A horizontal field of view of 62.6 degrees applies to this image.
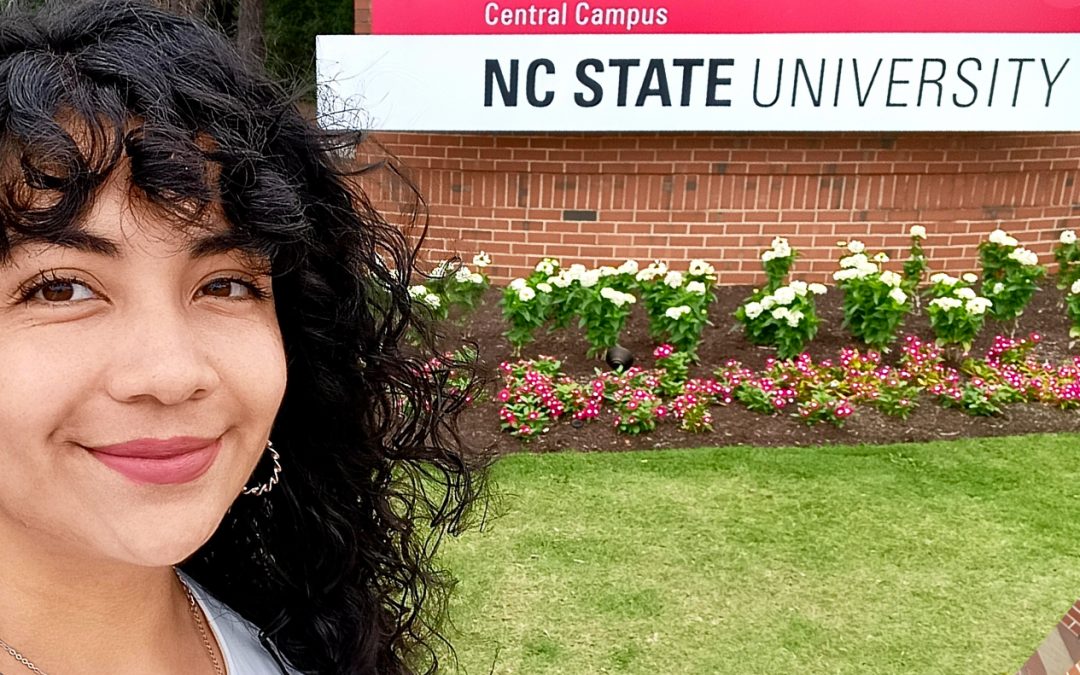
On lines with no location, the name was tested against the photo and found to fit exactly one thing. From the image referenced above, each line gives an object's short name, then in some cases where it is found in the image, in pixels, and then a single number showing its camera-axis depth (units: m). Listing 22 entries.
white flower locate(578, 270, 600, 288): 4.39
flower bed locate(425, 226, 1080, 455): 4.11
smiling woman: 0.82
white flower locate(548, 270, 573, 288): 4.37
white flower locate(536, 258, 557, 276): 4.55
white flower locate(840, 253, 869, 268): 4.69
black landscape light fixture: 4.61
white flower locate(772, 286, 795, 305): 4.42
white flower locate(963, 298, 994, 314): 4.31
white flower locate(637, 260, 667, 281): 4.56
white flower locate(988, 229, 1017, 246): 4.77
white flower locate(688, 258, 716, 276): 4.59
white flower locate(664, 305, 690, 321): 4.33
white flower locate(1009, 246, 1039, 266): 4.61
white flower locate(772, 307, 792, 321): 4.38
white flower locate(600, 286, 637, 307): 4.27
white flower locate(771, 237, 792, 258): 4.77
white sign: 5.02
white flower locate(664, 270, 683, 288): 4.50
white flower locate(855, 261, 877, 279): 4.61
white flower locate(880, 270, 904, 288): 4.51
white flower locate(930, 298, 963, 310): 4.32
